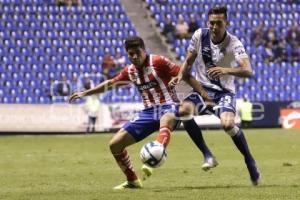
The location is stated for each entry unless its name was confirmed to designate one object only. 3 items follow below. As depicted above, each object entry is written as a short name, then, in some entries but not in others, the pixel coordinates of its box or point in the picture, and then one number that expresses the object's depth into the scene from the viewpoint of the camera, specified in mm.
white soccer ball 17719
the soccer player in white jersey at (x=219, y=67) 19687
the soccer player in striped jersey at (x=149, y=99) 19719
